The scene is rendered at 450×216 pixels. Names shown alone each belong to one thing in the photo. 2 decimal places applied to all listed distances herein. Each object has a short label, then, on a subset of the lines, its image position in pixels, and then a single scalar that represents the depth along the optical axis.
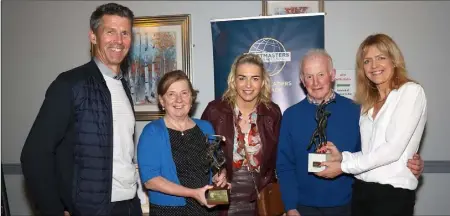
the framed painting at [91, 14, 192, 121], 4.04
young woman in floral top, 2.73
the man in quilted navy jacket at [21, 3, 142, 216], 1.85
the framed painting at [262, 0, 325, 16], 3.87
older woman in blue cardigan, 2.36
